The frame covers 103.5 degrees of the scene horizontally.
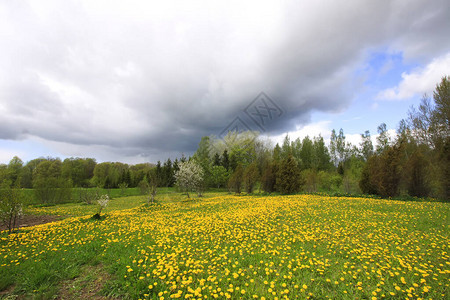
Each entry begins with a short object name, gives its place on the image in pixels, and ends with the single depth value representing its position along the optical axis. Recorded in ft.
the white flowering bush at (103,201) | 40.60
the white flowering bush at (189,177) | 87.20
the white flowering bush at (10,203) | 27.42
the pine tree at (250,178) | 96.12
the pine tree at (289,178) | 81.56
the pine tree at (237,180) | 102.68
